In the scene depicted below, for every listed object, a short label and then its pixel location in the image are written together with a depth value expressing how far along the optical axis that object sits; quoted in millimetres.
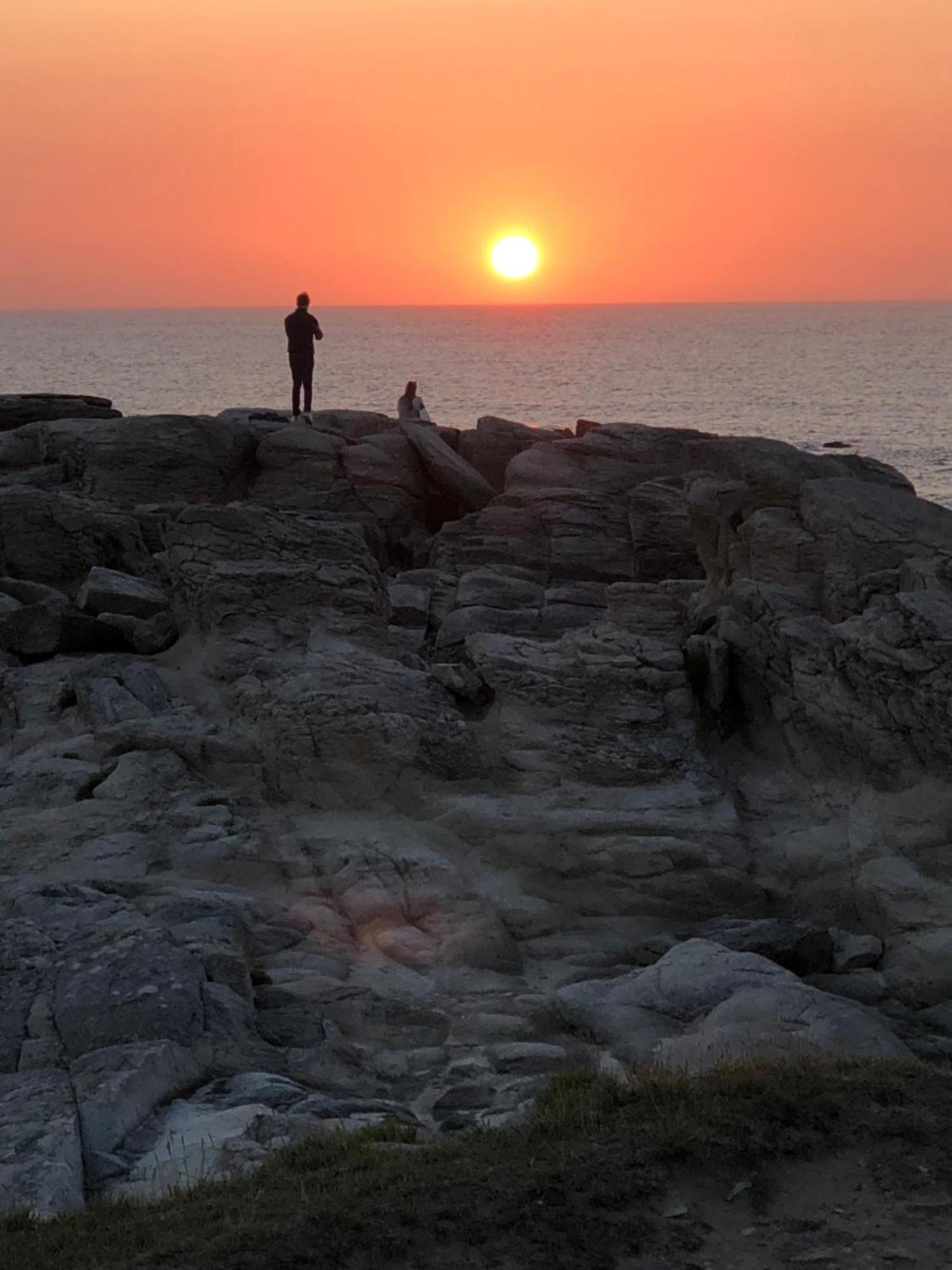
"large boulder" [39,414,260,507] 34062
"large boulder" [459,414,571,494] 40062
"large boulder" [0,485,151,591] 29172
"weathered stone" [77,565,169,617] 25781
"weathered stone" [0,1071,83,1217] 10984
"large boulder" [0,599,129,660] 24906
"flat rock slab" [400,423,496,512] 37781
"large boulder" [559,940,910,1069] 14406
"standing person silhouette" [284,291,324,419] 36781
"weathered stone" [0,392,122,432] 38969
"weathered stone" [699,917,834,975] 17703
